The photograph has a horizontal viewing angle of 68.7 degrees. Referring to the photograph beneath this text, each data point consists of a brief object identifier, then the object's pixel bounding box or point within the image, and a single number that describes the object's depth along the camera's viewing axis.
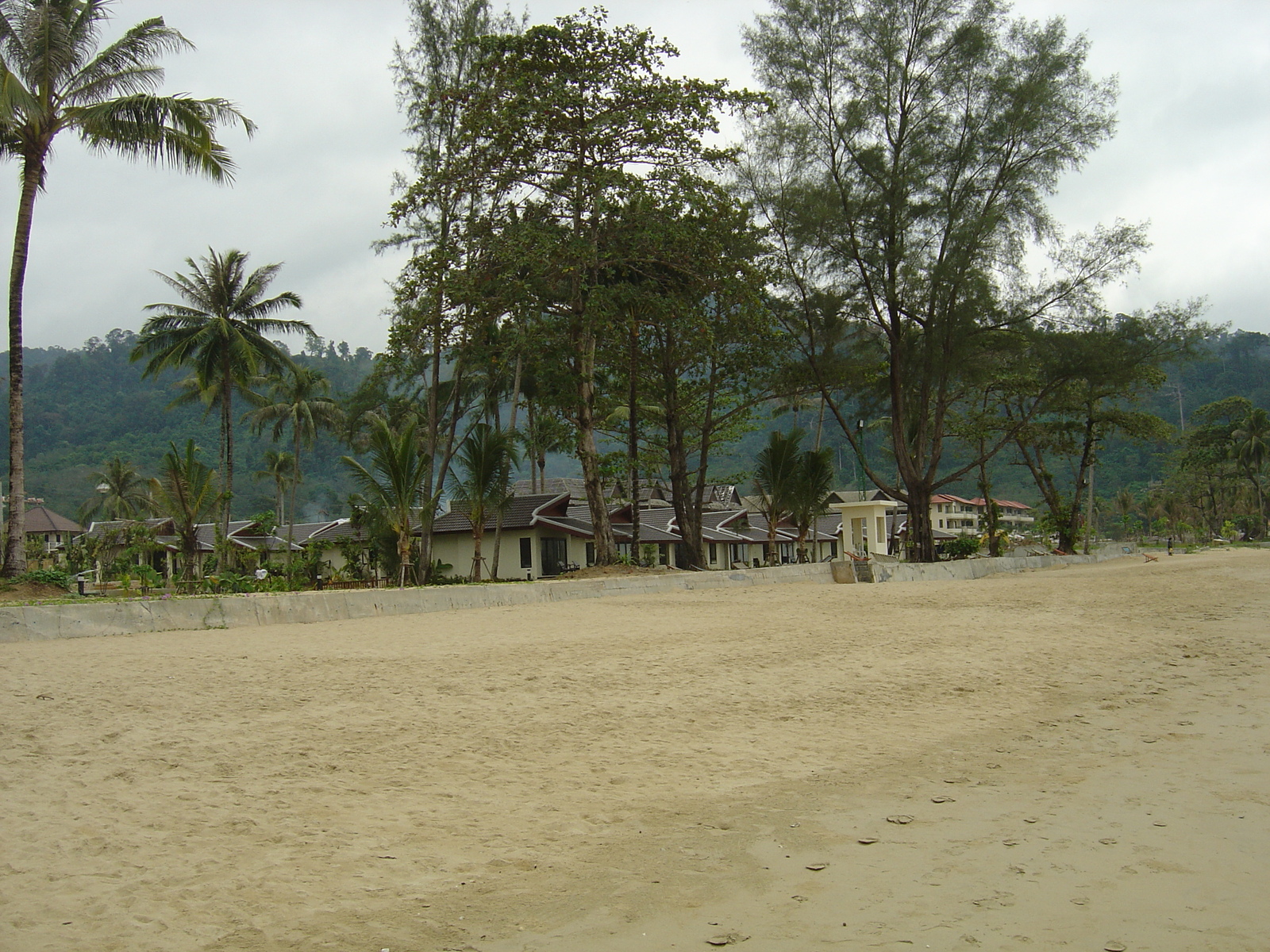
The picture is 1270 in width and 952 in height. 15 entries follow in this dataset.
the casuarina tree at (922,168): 25.34
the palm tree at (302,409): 44.19
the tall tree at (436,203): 19.84
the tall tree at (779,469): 31.97
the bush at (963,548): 36.69
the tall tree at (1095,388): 27.03
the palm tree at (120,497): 54.94
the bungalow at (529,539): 32.06
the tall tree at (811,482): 32.22
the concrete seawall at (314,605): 10.55
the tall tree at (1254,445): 56.44
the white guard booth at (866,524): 42.16
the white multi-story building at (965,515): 79.62
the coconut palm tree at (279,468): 54.44
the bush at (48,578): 13.75
